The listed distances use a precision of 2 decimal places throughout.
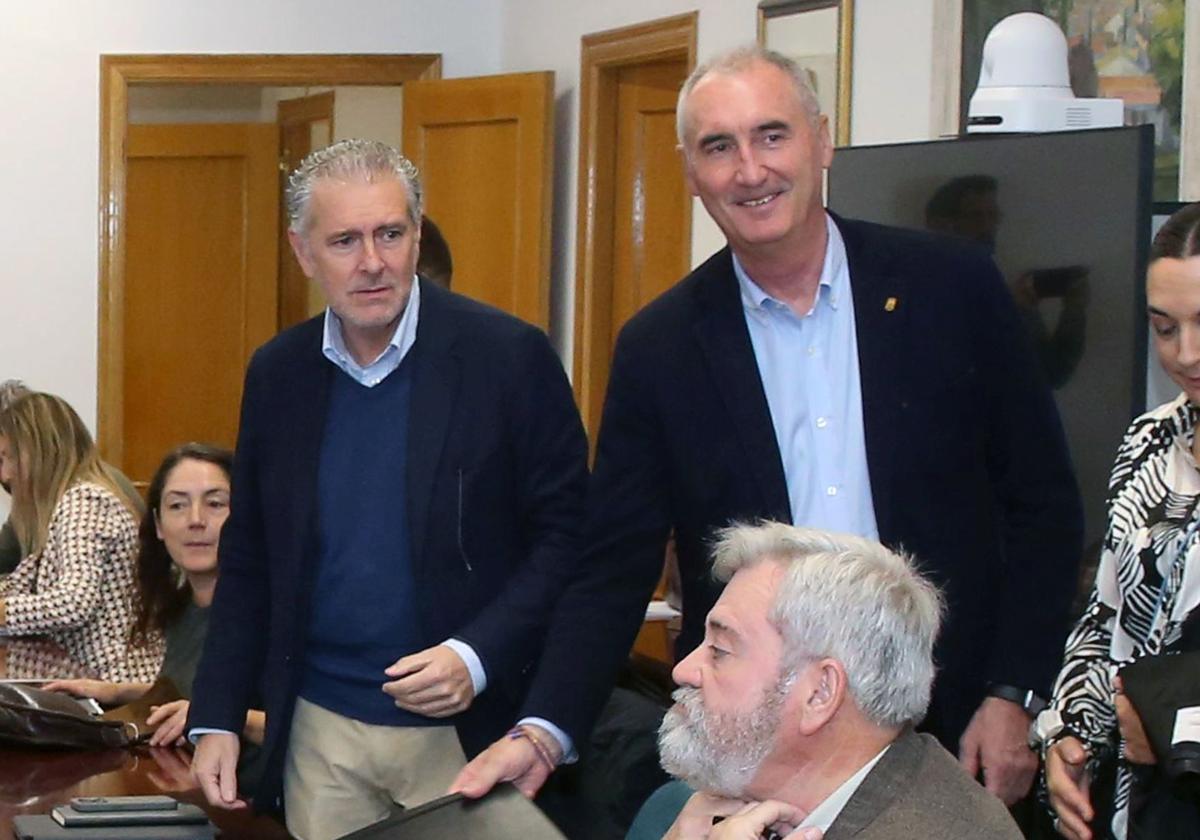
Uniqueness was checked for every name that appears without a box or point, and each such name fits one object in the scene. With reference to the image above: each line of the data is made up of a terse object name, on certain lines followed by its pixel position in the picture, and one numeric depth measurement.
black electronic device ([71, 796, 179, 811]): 2.40
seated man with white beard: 1.82
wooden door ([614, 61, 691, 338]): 6.25
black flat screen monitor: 3.15
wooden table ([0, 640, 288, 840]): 2.51
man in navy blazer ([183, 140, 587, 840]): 2.61
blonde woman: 4.19
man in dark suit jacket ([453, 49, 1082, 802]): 2.29
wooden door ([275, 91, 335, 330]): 8.69
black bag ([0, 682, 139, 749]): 2.94
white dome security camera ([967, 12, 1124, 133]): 3.53
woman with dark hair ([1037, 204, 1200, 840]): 2.26
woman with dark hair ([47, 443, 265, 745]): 3.85
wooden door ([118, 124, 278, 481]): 8.59
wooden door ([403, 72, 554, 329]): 6.57
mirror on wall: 4.91
